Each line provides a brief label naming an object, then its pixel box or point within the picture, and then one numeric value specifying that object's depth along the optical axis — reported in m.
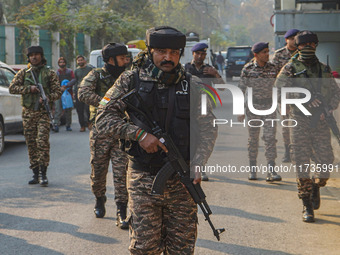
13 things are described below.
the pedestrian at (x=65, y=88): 15.52
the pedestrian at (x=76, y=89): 14.56
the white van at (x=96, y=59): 19.06
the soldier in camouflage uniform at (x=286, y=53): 9.23
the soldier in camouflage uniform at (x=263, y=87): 8.95
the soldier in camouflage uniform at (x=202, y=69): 9.18
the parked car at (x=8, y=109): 12.09
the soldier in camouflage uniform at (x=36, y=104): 8.62
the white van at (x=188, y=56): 26.01
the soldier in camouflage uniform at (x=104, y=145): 6.44
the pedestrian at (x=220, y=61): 50.75
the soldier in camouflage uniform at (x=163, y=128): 4.08
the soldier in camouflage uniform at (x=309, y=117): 6.64
